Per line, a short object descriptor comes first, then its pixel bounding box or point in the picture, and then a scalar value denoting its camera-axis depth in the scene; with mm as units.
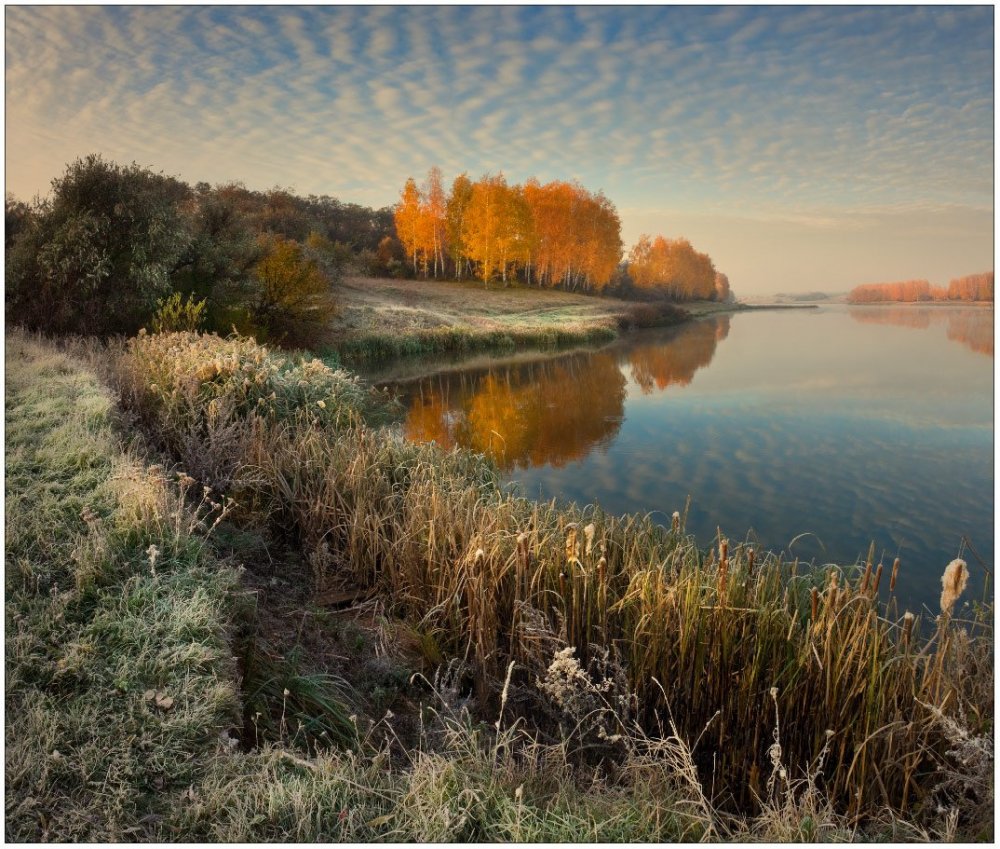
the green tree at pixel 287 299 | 17922
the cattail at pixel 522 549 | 4302
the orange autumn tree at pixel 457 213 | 36875
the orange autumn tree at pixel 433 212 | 35969
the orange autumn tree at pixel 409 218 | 35562
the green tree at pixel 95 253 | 12289
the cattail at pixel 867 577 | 3661
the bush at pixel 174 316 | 12391
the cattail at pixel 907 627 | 3381
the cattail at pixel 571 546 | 4145
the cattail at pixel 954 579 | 2691
